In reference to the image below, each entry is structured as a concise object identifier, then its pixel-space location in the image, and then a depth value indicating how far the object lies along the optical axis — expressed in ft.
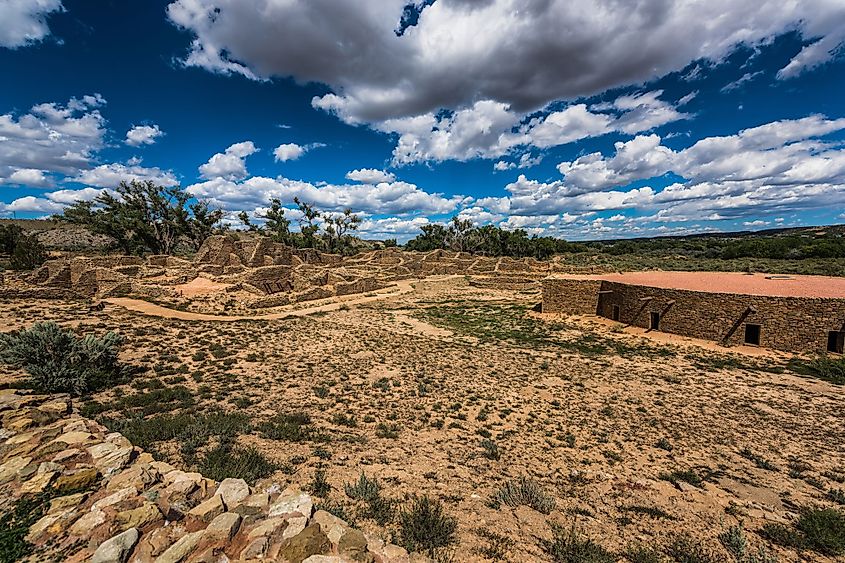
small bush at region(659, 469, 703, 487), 20.95
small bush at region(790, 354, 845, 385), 39.23
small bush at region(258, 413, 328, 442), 22.50
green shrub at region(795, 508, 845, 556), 15.56
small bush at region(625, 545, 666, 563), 14.15
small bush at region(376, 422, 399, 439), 24.68
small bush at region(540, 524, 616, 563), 13.78
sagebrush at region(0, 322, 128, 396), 25.79
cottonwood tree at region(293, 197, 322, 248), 187.21
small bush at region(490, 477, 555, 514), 17.36
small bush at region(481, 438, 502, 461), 23.07
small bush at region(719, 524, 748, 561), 14.98
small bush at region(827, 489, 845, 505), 19.07
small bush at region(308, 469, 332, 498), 16.66
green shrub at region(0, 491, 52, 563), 9.68
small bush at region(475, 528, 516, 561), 13.77
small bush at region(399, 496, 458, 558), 13.75
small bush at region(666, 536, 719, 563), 14.58
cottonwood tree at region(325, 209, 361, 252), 197.38
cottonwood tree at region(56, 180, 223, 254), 136.67
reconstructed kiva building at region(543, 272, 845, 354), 48.19
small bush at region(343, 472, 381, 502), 16.51
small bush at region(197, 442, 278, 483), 16.72
